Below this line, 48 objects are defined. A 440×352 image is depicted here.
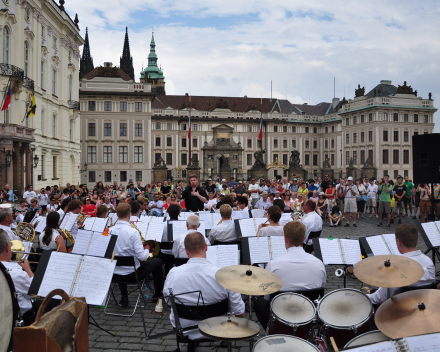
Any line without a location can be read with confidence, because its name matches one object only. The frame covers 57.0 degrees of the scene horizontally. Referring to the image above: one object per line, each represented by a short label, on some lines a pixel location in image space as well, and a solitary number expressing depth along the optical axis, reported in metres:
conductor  12.25
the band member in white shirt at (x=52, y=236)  7.09
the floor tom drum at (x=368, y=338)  3.20
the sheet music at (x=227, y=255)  5.95
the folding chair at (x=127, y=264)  6.67
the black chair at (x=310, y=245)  8.85
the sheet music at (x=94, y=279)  4.89
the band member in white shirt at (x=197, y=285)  4.59
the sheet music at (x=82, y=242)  6.50
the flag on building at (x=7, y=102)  25.78
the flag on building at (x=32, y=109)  27.84
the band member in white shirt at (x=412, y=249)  4.70
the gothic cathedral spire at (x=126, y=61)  90.06
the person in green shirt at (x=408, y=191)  19.38
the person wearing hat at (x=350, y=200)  17.39
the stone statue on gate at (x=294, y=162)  42.05
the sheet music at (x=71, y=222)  9.29
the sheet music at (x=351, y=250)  6.58
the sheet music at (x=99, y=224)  9.61
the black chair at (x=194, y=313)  4.49
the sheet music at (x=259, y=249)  6.41
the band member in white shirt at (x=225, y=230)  8.49
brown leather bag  2.91
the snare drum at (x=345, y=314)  3.96
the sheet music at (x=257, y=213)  11.95
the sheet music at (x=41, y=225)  9.65
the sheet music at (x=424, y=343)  2.66
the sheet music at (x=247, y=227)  8.46
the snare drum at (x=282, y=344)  3.25
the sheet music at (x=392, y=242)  6.62
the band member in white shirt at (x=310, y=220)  8.94
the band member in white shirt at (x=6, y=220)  7.21
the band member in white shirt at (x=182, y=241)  6.95
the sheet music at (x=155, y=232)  8.27
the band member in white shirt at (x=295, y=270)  4.84
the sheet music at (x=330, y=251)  6.55
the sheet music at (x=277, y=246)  6.52
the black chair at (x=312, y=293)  4.80
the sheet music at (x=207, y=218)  10.41
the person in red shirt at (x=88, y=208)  12.78
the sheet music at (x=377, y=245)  6.54
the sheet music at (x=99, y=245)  6.44
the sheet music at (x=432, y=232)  7.82
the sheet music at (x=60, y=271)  4.84
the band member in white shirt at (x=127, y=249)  6.79
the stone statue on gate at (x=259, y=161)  41.15
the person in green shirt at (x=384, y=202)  17.42
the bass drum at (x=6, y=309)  3.17
